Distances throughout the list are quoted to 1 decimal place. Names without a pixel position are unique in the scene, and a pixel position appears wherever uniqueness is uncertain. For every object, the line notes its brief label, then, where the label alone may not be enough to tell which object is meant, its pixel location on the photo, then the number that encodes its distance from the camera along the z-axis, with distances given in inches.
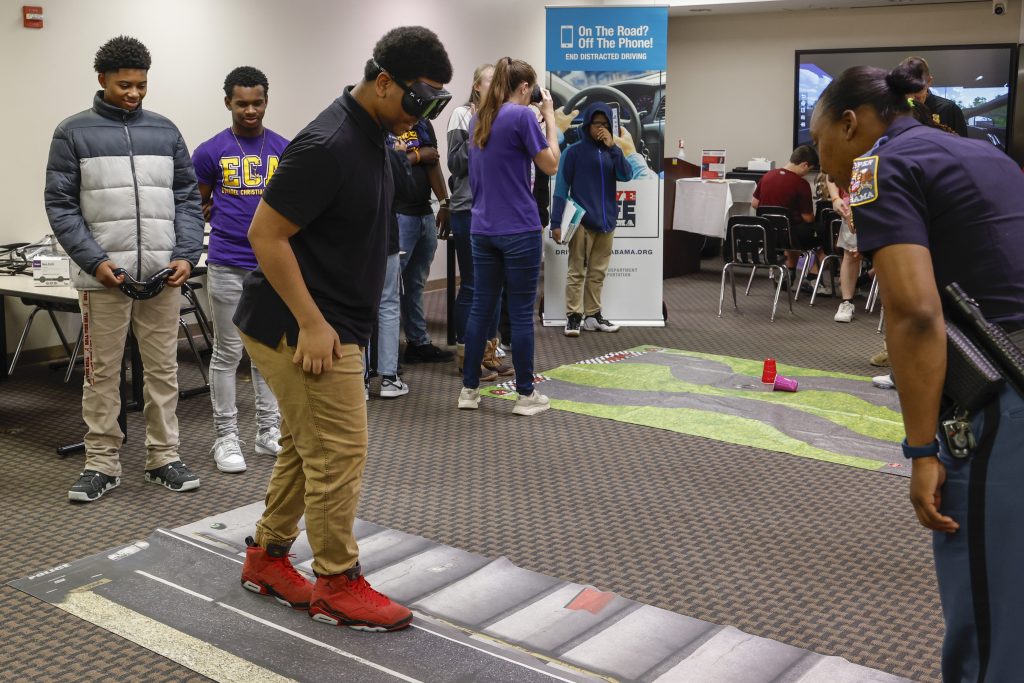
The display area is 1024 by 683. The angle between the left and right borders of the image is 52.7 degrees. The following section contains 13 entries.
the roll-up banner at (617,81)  273.9
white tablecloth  371.6
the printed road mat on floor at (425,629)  94.7
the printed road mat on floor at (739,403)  173.9
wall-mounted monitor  416.5
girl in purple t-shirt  177.0
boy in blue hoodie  259.6
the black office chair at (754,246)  298.2
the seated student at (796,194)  320.5
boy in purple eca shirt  150.8
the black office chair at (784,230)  306.8
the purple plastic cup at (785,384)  206.8
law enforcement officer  61.8
